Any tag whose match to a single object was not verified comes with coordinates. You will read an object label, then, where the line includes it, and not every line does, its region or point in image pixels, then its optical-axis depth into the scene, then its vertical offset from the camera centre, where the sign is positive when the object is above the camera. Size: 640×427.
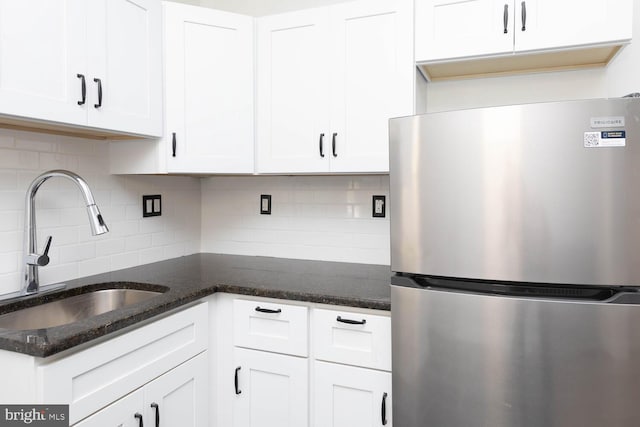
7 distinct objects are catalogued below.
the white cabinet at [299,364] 1.55 -0.60
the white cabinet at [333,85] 1.79 +0.55
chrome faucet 1.53 -0.11
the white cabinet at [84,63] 1.29 +0.51
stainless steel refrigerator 1.14 -0.16
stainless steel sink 1.48 -0.38
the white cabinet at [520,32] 1.51 +0.66
